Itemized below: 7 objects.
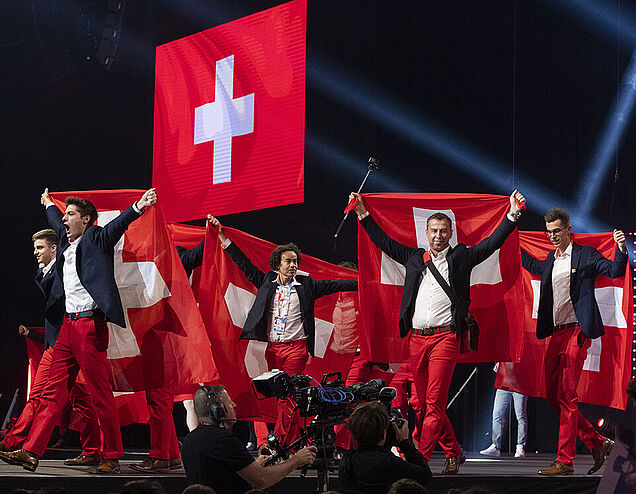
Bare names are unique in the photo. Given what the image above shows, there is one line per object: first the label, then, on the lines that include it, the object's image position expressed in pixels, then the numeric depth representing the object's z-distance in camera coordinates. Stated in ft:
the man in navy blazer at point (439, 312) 37.50
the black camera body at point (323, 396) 29.04
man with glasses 39.75
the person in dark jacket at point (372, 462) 25.70
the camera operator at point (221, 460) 27.78
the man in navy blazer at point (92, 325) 35.47
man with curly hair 43.45
